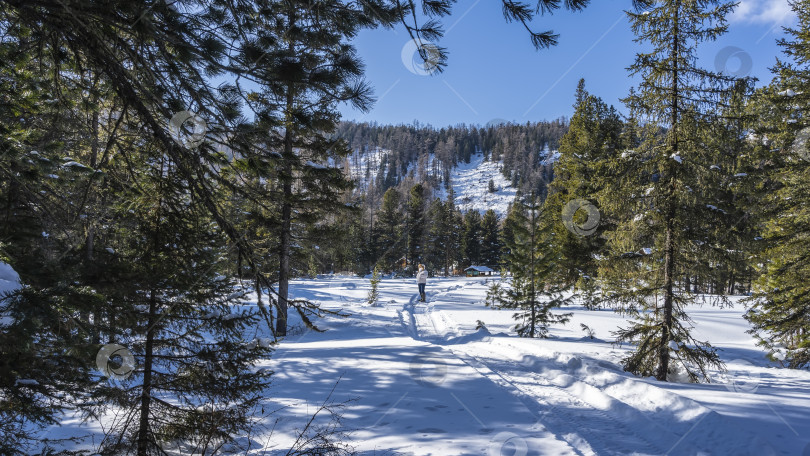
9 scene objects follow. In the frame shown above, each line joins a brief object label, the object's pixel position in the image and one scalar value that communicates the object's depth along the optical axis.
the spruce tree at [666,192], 7.39
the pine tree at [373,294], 18.81
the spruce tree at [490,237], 59.56
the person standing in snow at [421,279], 20.75
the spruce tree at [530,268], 12.71
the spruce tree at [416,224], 51.09
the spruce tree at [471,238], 59.34
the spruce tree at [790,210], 9.09
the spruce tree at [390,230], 52.03
